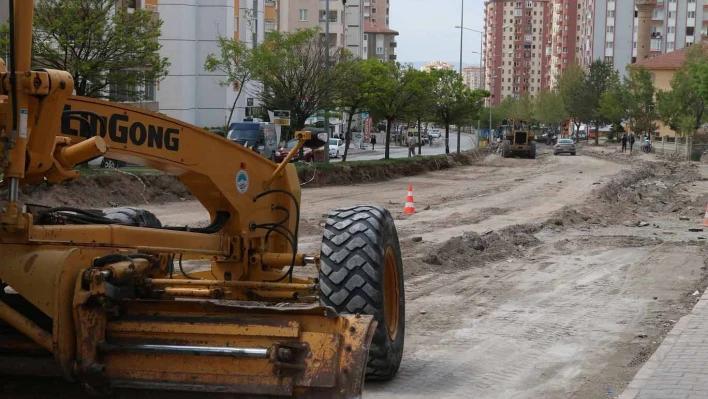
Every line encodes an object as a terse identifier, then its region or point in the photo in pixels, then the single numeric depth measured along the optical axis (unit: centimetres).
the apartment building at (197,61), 5388
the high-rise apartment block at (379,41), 17288
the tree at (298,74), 3906
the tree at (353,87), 4028
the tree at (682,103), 7017
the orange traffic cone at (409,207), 2464
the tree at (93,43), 2753
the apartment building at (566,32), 17525
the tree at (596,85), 10550
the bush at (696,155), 5922
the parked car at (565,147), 6975
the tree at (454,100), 5337
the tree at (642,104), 8425
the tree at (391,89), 4288
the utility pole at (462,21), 7133
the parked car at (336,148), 5800
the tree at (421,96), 4512
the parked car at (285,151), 3598
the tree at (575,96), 10619
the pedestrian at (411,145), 5759
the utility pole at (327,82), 3859
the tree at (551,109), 11906
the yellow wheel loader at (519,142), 6247
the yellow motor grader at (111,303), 559
